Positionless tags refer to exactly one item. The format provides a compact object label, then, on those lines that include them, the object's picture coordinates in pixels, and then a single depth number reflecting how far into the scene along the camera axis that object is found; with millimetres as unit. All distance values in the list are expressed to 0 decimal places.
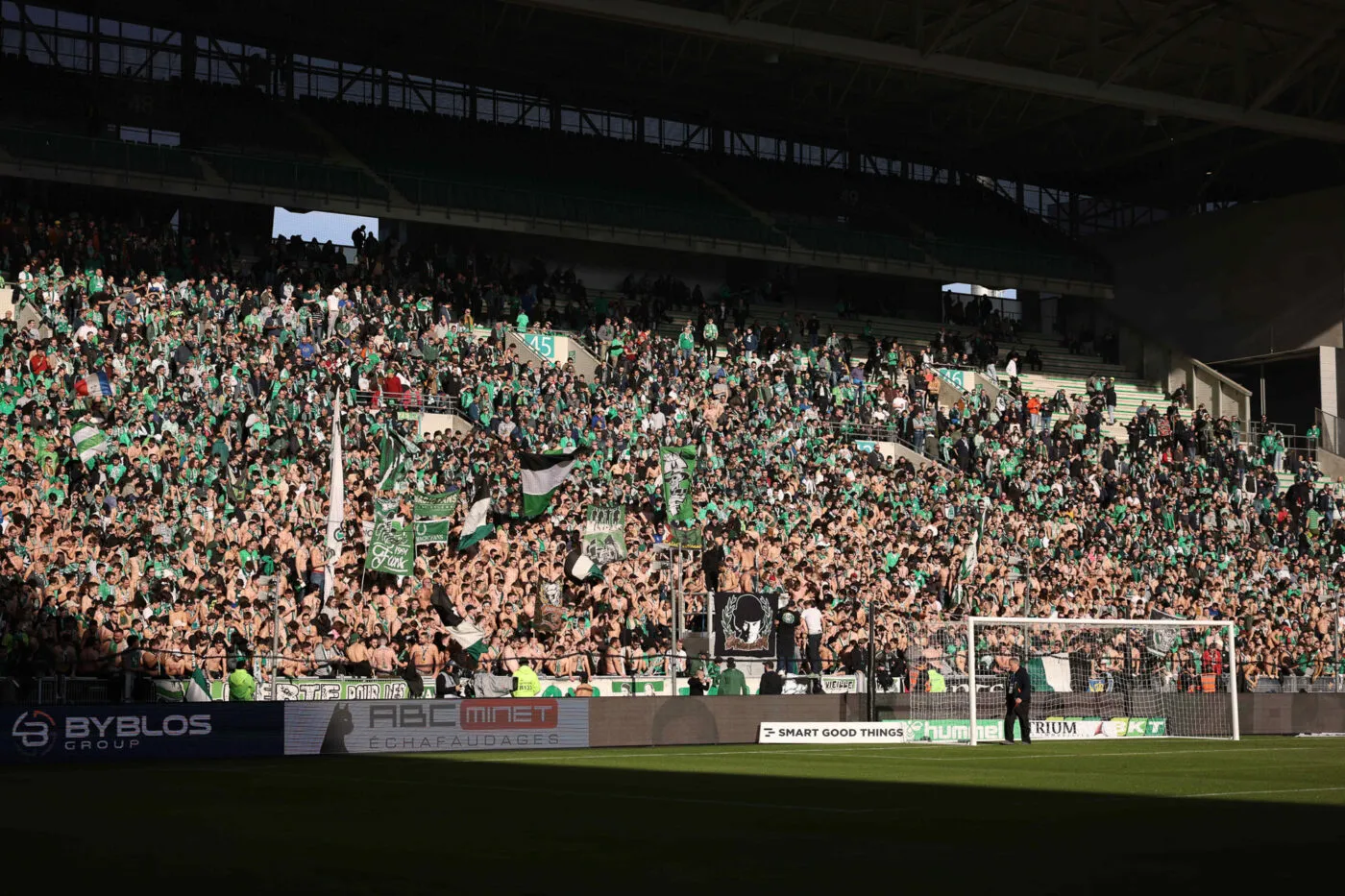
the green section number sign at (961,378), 51656
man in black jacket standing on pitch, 27438
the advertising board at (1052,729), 28906
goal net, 30188
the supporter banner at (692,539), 33312
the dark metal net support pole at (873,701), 28812
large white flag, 28234
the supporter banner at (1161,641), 32938
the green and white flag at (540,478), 33500
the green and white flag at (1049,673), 31688
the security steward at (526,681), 27500
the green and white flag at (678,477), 34406
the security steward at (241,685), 24922
